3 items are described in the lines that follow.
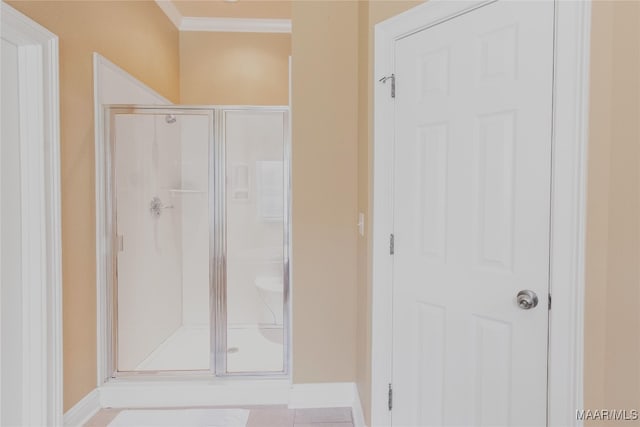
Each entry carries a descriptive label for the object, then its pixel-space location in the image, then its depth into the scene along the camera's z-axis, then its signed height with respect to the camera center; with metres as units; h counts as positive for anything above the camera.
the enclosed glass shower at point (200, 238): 2.20 -0.30
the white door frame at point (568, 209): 1.02 -0.03
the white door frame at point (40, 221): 1.53 -0.11
